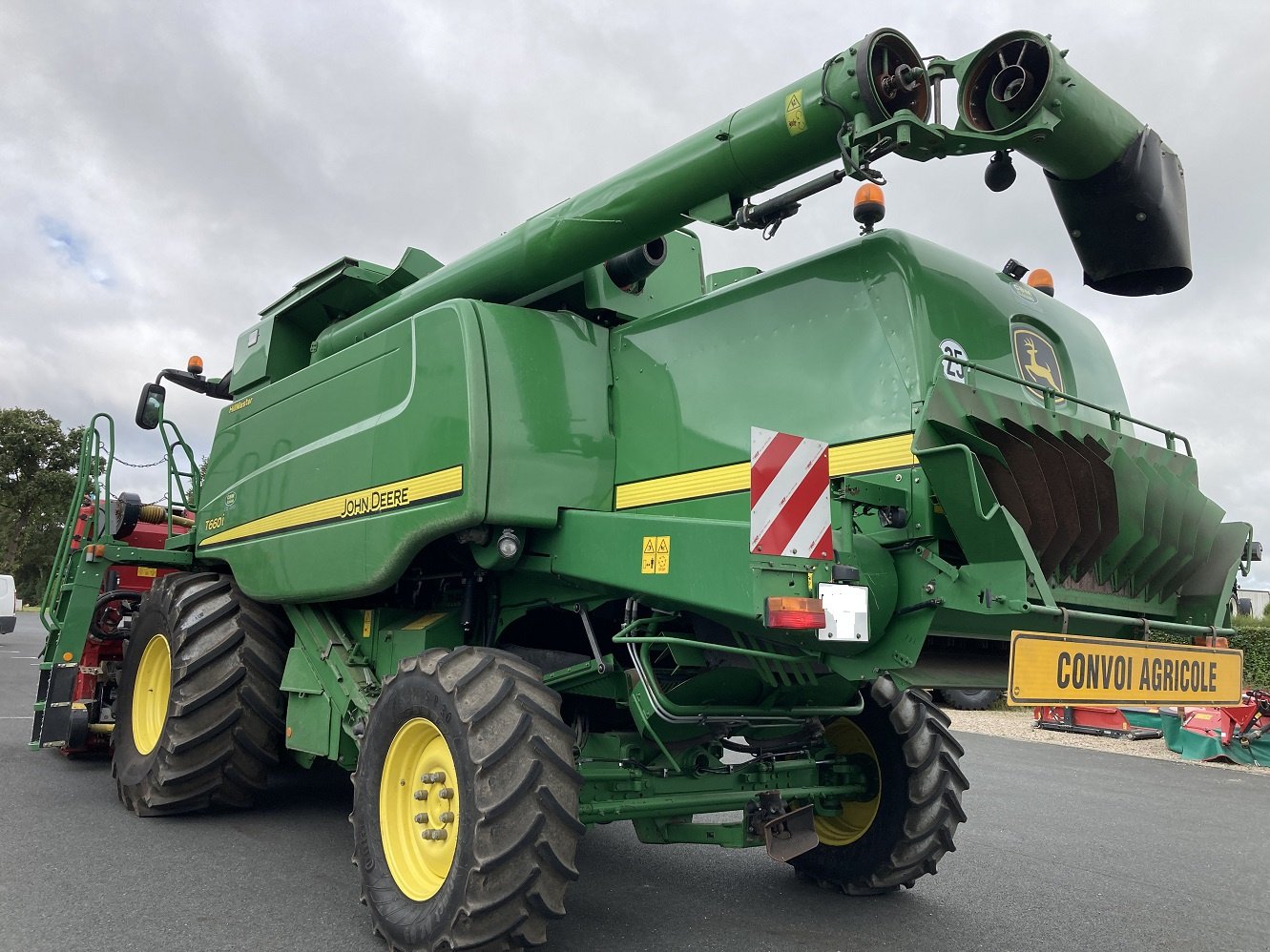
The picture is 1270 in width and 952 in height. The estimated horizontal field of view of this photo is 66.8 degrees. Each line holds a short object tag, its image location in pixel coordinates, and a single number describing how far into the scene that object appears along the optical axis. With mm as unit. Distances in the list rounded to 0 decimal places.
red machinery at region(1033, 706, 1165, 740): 13164
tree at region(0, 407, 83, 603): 46000
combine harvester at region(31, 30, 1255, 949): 3211
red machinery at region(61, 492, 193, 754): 7266
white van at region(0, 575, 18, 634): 19969
